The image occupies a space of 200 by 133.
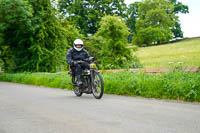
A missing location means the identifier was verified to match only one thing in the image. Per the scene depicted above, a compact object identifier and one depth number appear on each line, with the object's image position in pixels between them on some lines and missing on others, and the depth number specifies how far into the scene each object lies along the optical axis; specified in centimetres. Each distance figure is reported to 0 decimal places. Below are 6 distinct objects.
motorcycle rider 932
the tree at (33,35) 1861
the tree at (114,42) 2020
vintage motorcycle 863
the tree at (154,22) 5947
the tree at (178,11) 7062
